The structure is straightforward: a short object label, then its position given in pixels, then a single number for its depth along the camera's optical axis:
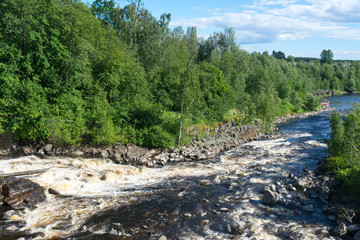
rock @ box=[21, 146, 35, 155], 28.11
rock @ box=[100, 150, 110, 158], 29.22
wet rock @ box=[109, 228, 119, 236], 15.15
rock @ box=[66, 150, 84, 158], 28.84
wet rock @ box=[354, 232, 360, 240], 14.37
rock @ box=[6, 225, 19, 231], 15.10
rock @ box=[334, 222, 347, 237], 15.11
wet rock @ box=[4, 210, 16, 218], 16.59
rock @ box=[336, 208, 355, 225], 16.23
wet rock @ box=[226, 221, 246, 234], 15.43
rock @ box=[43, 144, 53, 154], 28.86
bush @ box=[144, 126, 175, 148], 32.91
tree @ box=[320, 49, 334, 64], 190.05
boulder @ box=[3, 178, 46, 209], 18.00
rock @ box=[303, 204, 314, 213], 18.35
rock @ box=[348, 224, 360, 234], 15.05
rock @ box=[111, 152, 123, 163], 28.77
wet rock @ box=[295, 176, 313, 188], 22.51
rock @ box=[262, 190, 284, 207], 19.09
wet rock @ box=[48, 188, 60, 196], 19.80
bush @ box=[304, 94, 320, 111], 83.06
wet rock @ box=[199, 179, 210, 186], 23.12
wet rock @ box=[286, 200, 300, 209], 18.84
